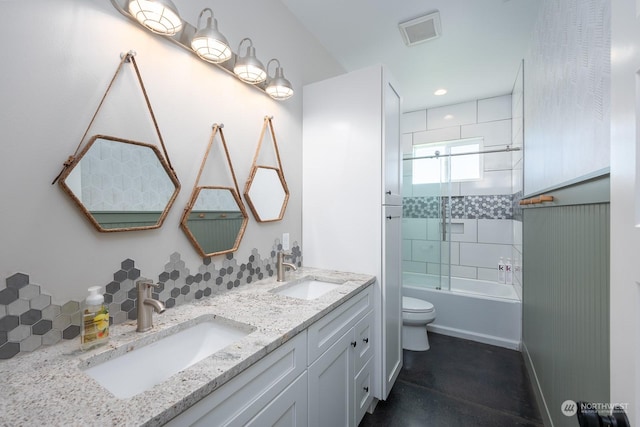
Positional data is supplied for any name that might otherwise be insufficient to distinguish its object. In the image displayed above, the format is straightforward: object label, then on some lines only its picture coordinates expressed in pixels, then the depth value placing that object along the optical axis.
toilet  2.43
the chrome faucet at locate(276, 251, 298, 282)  1.63
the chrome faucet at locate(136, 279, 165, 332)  0.94
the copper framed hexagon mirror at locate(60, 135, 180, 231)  0.92
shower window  3.19
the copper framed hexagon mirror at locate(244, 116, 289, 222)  1.60
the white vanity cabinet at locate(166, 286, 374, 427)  0.74
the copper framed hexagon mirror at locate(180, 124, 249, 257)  1.27
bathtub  2.52
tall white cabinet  1.73
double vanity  0.60
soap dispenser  0.82
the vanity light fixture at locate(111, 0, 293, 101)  1.00
